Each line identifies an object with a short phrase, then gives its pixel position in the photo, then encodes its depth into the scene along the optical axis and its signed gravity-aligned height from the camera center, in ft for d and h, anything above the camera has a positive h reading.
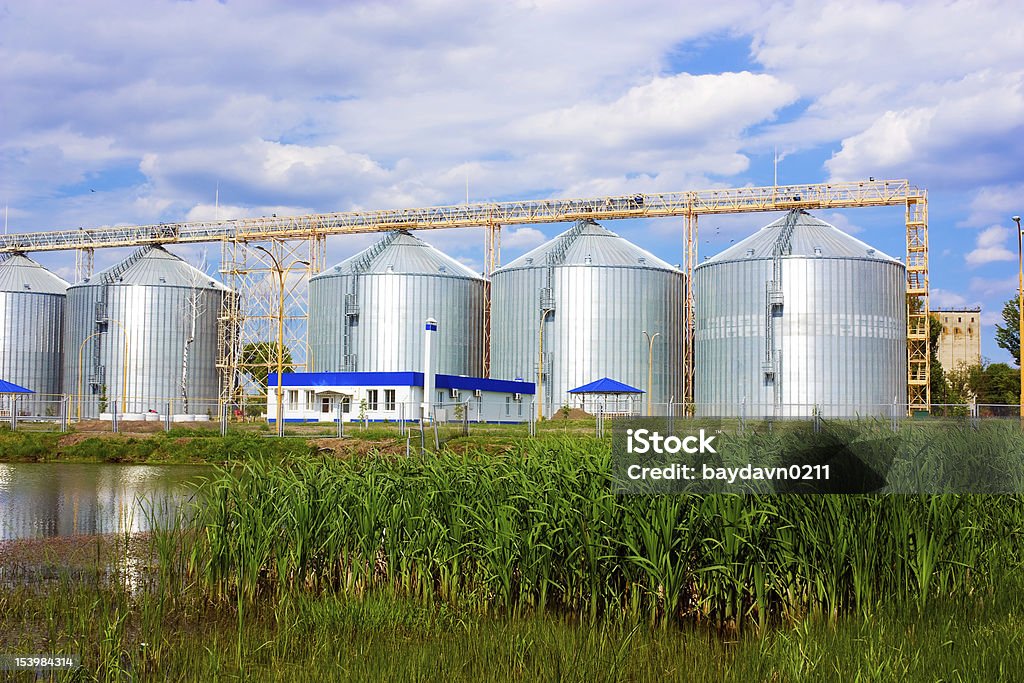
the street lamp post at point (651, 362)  226.58 +9.34
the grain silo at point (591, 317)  236.22 +20.22
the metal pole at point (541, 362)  213.30 +9.10
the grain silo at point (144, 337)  272.31 +17.54
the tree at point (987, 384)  276.21 +6.16
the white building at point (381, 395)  219.61 +1.52
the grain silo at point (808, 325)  215.51 +16.86
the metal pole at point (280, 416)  140.05 -2.10
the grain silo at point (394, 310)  248.32 +23.02
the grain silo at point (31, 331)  290.76 +20.21
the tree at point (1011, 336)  268.41 +17.68
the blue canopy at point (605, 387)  210.18 +3.21
